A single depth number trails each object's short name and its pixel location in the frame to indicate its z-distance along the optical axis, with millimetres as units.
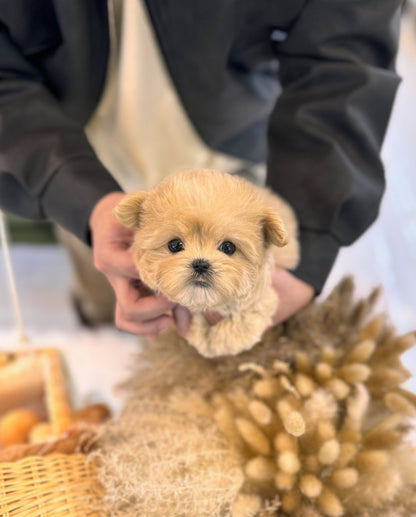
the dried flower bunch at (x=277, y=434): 443
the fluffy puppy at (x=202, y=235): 317
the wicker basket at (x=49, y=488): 433
